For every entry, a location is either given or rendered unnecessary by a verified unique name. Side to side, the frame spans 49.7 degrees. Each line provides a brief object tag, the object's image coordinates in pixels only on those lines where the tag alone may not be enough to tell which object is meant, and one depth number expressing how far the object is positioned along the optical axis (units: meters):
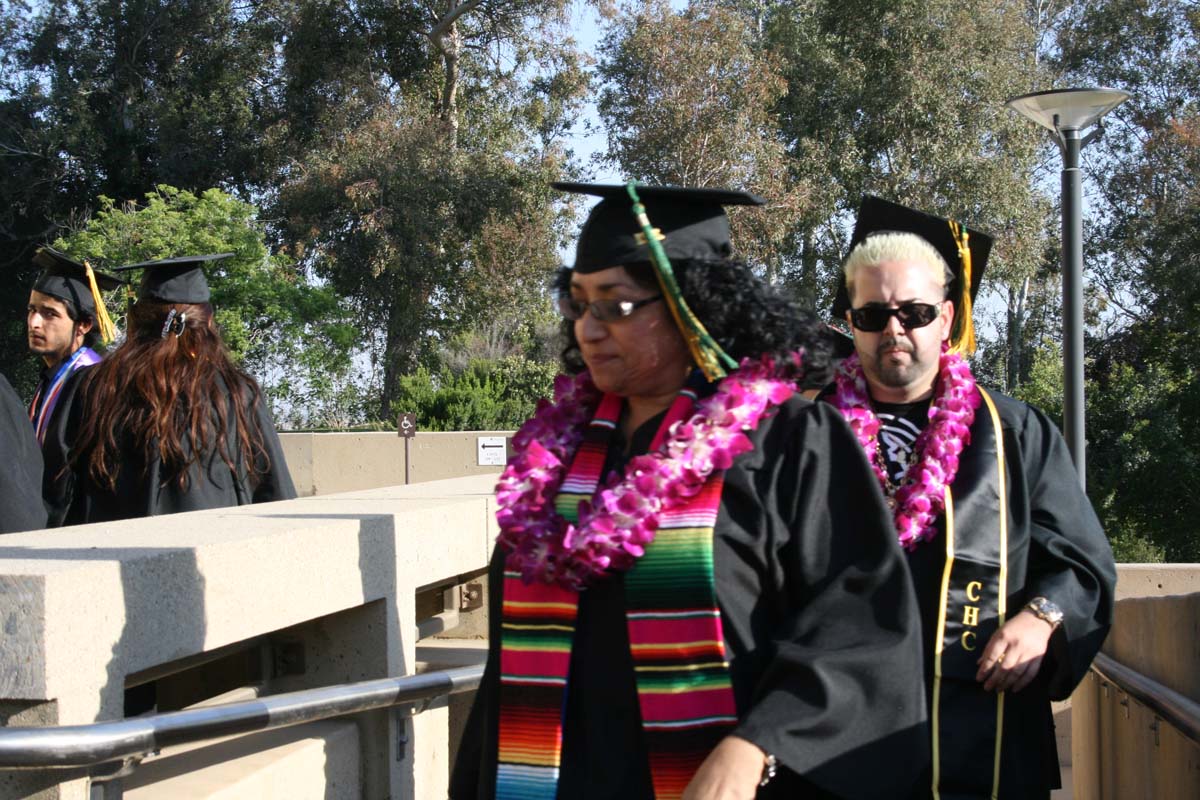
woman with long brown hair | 4.61
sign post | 16.47
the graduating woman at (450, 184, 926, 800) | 1.91
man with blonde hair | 2.76
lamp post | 8.66
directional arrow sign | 15.61
